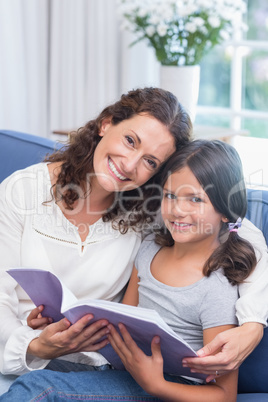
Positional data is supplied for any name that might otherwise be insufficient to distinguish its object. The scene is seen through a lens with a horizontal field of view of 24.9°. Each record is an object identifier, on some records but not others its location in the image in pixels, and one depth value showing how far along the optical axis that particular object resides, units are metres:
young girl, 1.30
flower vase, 2.87
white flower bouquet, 2.78
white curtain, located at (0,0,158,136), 3.37
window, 3.16
